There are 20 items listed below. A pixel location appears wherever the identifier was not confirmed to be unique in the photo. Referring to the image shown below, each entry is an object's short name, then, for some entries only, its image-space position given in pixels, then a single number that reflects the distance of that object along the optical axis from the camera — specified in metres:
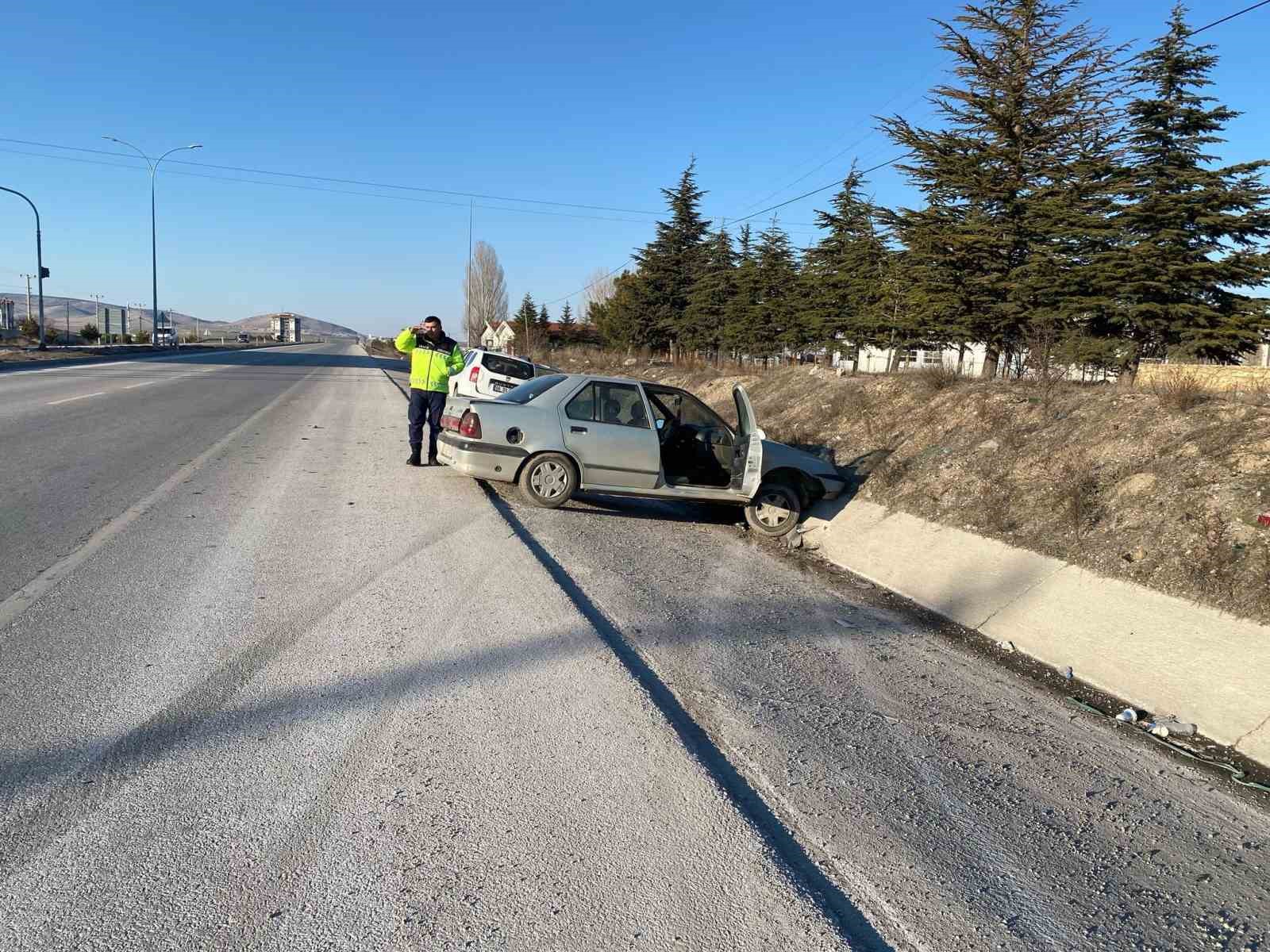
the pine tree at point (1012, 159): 17.34
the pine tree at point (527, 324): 63.94
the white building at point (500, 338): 70.62
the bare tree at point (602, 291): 92.62
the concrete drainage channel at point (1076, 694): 4.41
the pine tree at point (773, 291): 34.03
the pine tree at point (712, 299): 38.59
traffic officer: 11.11
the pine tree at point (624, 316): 46.25
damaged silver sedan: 9.35
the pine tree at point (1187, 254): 16.81
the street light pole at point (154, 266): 52.11
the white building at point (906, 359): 25.47
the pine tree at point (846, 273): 26.67
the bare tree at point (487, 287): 91.19
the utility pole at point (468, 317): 81.91
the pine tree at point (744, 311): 35.09
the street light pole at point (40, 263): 39.00
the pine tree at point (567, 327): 68.69
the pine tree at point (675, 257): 44.50
